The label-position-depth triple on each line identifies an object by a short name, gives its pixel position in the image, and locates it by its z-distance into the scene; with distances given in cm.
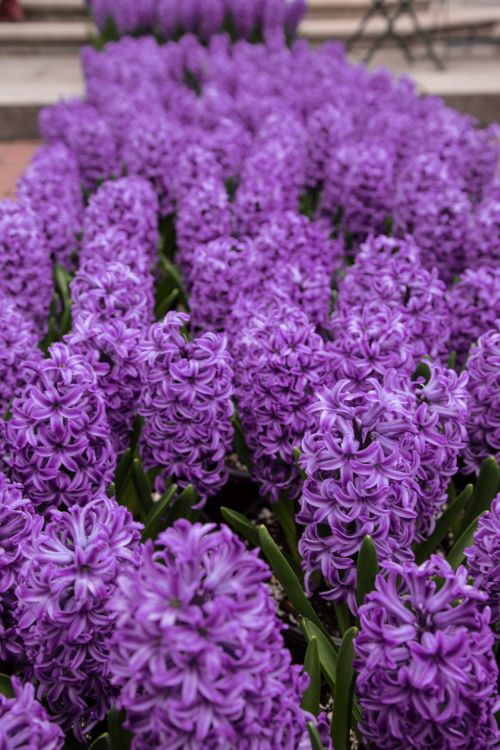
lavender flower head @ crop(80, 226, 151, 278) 121
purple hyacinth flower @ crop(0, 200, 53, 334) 125
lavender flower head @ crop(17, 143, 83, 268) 139
